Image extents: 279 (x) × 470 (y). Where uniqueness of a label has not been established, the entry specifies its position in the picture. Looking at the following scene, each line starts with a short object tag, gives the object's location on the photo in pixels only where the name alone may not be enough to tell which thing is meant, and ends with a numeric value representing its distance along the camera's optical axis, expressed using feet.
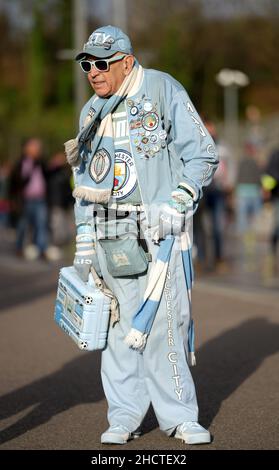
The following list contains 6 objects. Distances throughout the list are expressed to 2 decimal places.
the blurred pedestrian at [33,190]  57.16
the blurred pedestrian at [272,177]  44.32
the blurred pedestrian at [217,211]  50.01
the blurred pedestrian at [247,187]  63.41
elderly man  18.35
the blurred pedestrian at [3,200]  62.36
